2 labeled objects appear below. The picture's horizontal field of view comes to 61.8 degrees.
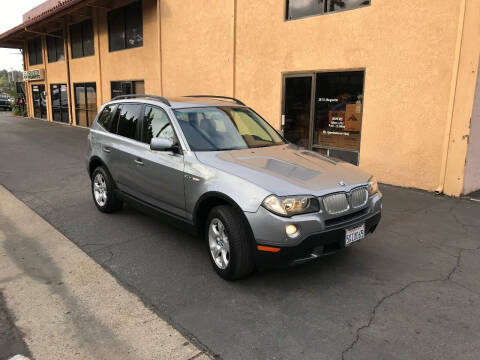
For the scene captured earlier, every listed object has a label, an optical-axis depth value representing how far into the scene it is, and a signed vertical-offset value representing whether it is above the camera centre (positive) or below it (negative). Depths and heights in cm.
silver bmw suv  345 -83
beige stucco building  682 +59
